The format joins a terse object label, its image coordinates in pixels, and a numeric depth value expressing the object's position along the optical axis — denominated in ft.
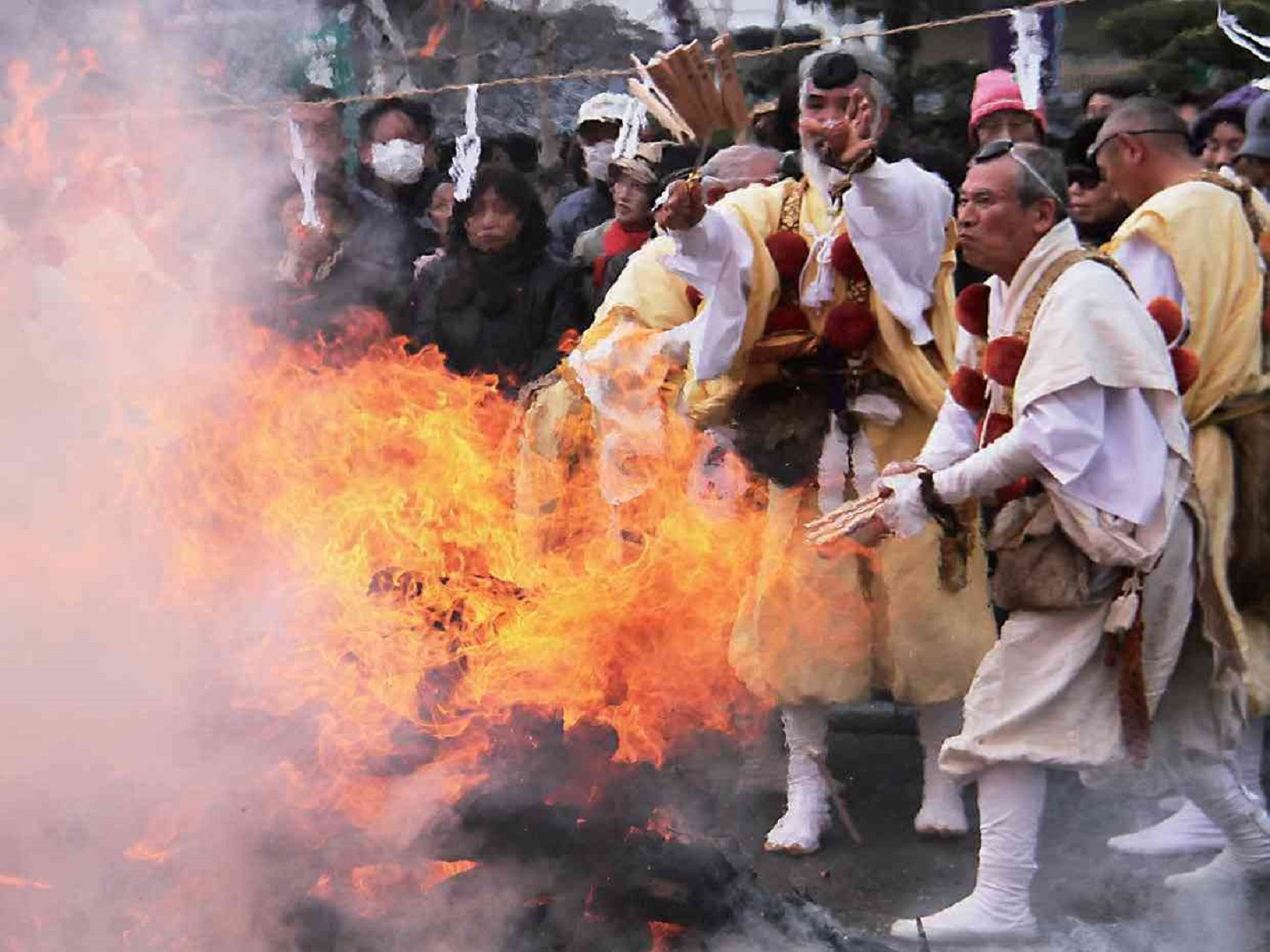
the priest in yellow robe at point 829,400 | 18.62
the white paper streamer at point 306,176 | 27.25
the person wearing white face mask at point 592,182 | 28.73
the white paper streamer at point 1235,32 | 25.46
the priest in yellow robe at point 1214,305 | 16.46
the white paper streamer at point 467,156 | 27.78
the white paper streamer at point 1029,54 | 22.96
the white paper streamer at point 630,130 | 26.53
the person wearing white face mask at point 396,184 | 27.89
